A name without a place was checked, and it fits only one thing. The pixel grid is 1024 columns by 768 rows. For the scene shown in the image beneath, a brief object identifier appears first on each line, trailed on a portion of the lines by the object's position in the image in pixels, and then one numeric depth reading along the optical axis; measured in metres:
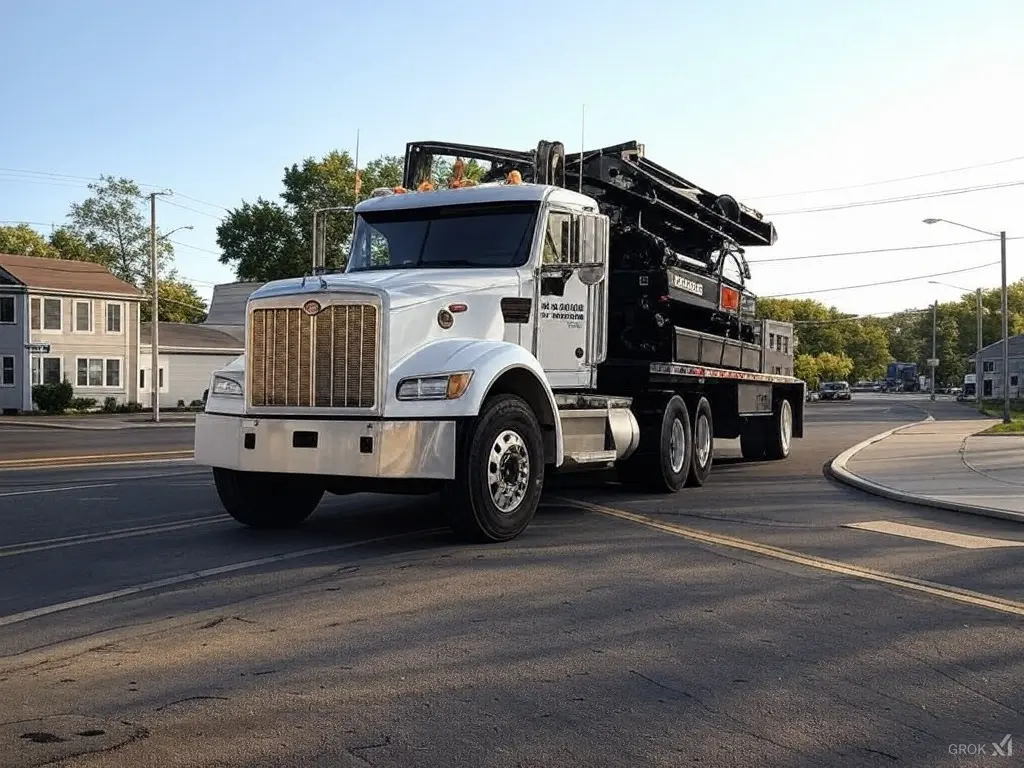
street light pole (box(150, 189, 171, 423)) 41.03
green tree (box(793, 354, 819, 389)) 98.77
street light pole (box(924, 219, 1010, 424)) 37.84
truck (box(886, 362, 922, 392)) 126.31
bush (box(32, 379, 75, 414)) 47.12
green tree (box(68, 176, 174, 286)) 82.00
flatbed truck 8.23
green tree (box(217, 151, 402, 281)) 64.19
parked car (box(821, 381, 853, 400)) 79.44
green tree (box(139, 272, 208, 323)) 81.93
